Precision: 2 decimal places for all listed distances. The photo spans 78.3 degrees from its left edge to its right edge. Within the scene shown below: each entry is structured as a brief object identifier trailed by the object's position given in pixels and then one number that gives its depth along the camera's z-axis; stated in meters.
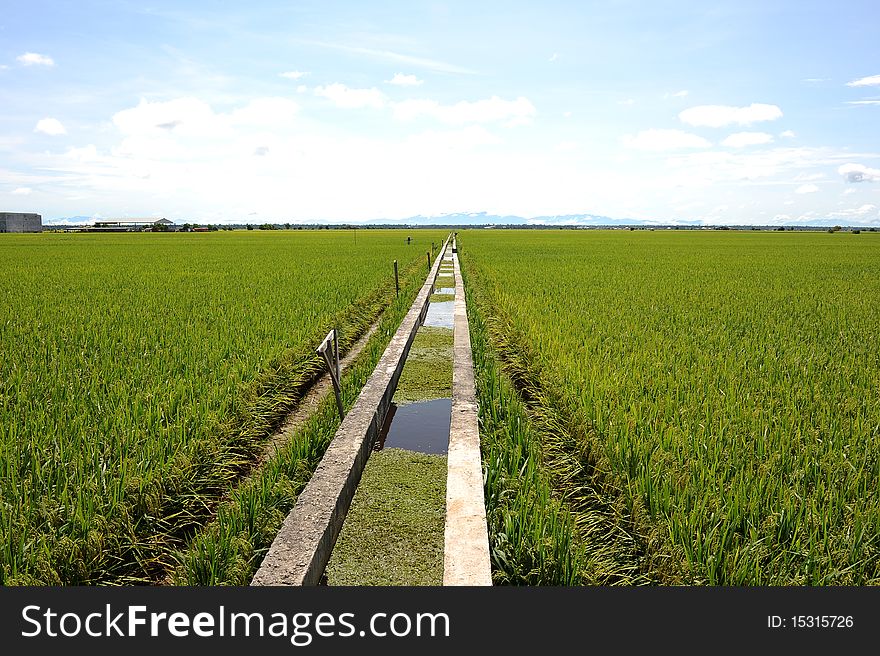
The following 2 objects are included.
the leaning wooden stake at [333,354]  3.94
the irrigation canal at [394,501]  2.59
